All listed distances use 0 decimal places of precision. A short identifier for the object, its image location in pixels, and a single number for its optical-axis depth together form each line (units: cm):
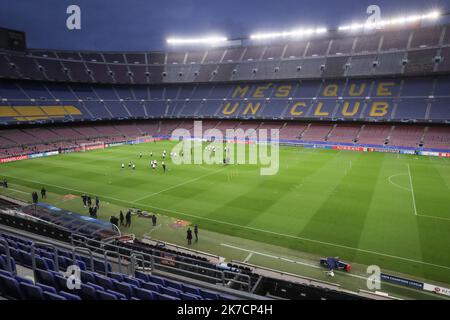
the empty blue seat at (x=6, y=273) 785
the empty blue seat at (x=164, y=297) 756
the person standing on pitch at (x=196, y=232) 1911
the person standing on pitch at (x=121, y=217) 2161
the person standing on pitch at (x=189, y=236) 1866
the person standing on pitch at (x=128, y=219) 2136
